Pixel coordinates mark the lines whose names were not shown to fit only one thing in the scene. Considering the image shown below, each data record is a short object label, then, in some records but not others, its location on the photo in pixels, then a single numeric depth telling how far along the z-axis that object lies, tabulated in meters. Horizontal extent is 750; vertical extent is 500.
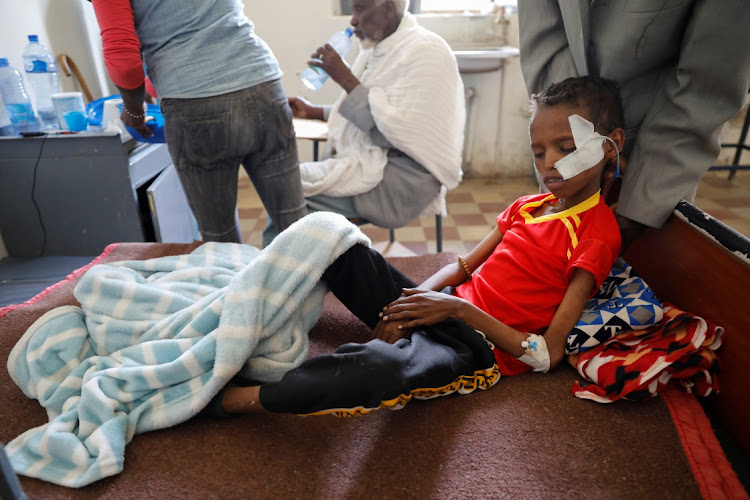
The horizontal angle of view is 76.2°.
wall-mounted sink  2.84
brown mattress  0.74
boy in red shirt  0.80
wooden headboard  0.77
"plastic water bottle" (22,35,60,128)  1.83
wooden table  1.86
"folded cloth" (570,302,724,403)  0.82
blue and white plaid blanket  0.80
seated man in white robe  1.62
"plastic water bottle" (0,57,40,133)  1.77
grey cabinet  1.73
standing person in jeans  1.15
